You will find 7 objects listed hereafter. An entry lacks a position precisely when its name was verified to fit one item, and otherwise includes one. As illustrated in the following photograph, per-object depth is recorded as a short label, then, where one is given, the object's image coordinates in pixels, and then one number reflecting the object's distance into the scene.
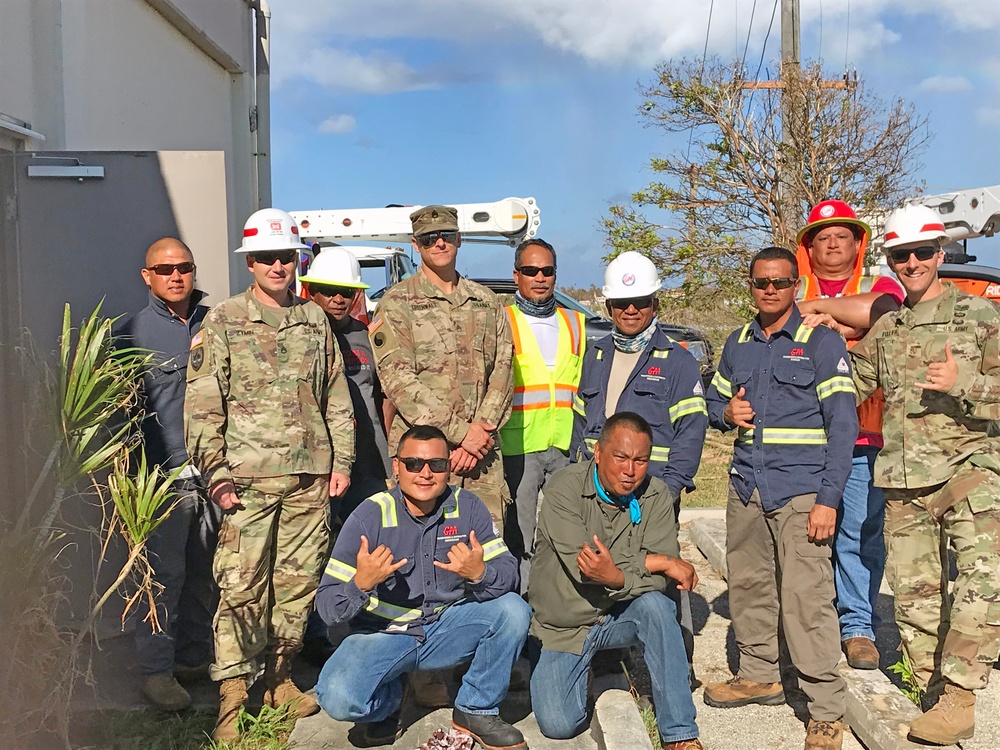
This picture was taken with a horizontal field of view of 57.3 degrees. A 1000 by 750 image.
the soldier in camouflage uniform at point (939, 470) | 3.83
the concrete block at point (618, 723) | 3.70
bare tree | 12.42
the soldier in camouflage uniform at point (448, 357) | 4.43
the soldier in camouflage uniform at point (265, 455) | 3.96
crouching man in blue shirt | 3.74
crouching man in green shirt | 3.88
